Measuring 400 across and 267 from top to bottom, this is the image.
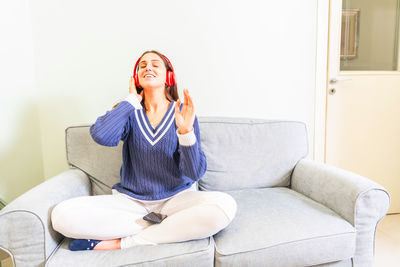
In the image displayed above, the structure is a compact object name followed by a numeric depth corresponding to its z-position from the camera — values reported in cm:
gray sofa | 102
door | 210
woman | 111
